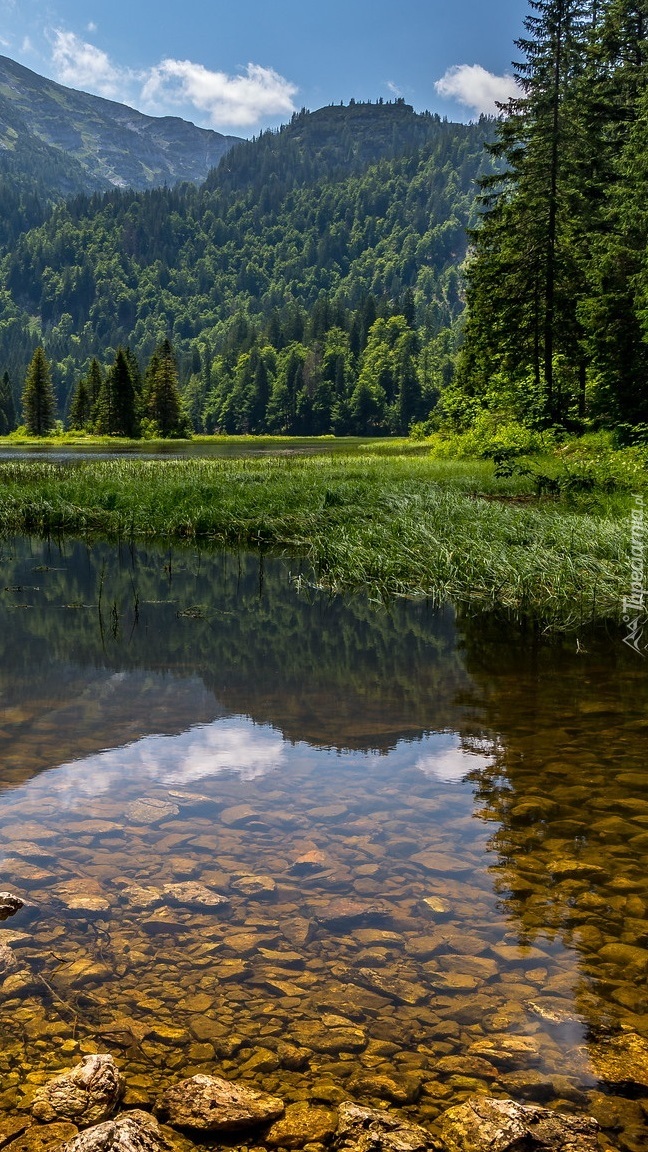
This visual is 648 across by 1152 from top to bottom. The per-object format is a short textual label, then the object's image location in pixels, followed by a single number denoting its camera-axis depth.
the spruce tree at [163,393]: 108.97
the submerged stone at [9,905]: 4.58
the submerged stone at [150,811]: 6.02
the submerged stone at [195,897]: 4.79
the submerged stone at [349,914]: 4.66
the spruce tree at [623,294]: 27.91
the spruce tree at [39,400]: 110.19
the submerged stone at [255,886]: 4.95
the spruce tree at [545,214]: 35.50
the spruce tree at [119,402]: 98.75
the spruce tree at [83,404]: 115.38
